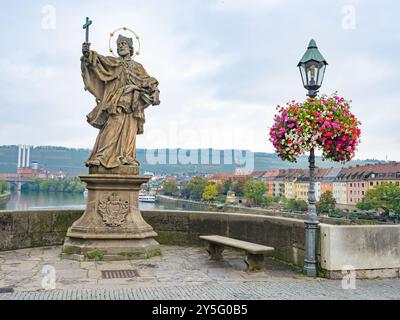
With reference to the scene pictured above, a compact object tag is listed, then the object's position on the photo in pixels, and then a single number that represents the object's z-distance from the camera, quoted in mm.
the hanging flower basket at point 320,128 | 6906
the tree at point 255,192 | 105688
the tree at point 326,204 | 88562
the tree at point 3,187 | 90500
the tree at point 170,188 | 131125
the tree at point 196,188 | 119125
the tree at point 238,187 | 119438
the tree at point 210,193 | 108125
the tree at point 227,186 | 124325
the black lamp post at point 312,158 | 7070
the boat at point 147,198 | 91875
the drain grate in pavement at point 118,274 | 6828
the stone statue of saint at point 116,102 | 8992
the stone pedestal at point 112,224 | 8445
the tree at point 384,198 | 76562
